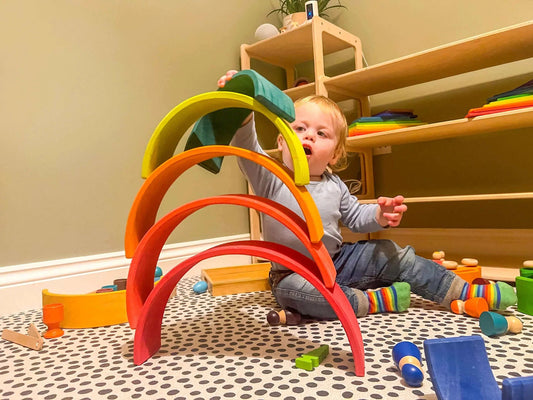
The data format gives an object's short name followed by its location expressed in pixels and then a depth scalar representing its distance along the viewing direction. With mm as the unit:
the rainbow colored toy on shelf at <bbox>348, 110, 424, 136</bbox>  1660
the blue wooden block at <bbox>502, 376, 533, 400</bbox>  407
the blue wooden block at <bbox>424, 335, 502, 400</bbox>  536
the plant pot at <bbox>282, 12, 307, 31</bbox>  1968
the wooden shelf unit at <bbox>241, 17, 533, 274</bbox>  1404
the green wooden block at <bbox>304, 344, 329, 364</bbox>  760
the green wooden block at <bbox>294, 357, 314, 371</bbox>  727
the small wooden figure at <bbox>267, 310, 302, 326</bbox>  979
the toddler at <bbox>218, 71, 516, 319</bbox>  1002
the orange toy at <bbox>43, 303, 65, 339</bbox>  997
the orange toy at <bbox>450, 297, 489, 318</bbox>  957
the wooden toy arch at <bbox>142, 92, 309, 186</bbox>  724
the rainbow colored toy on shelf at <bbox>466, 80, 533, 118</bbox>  1311
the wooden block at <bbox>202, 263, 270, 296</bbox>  1319
